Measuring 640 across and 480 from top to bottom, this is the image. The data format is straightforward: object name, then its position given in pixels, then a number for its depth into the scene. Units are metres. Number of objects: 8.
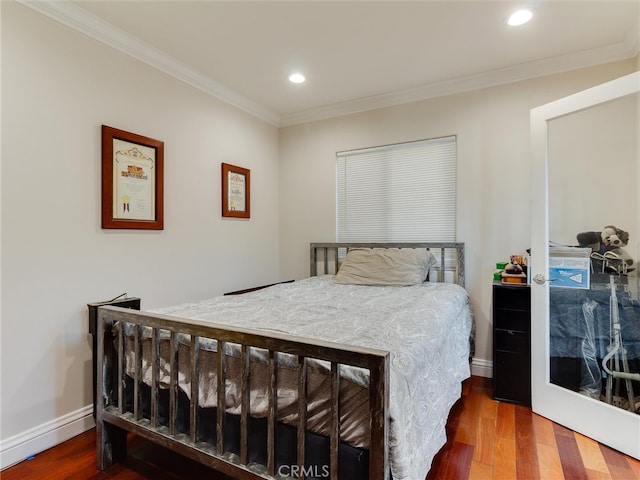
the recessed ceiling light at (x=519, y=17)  2.04
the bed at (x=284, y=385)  1.07
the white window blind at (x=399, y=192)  3.08
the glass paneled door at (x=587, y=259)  2.00
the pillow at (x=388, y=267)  2.84
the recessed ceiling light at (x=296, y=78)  2.84
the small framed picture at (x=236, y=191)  3.14
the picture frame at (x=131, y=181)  2.18
